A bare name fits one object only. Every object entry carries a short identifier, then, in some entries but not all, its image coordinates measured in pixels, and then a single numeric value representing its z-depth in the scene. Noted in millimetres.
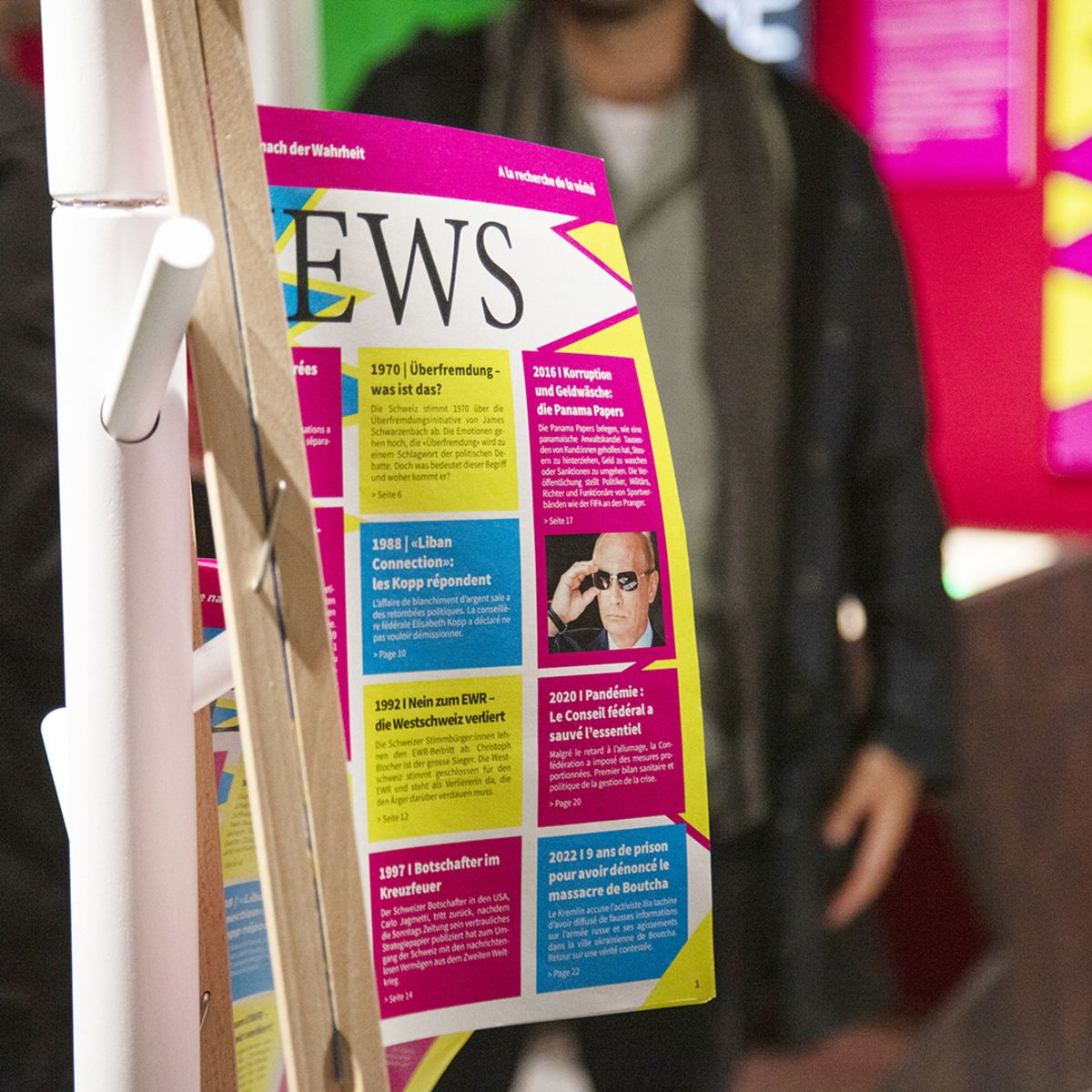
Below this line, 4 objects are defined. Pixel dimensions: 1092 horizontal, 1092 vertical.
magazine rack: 493
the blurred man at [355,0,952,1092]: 2100
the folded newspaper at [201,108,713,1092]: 621
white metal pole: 529
